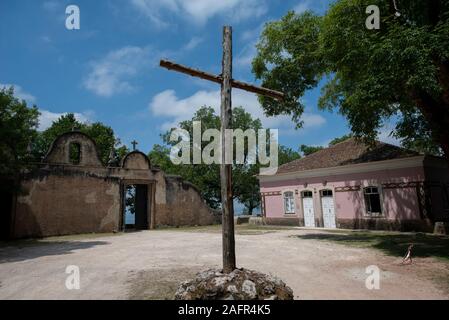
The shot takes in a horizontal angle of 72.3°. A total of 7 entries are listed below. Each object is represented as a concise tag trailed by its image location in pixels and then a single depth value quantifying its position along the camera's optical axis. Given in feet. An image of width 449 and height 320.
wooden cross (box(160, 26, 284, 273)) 16.33
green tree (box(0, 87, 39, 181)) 37.42
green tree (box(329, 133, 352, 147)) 133.97
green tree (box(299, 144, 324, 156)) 163.22
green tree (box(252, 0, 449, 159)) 25.08
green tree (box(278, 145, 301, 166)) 143.04
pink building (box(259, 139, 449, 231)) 52.90
